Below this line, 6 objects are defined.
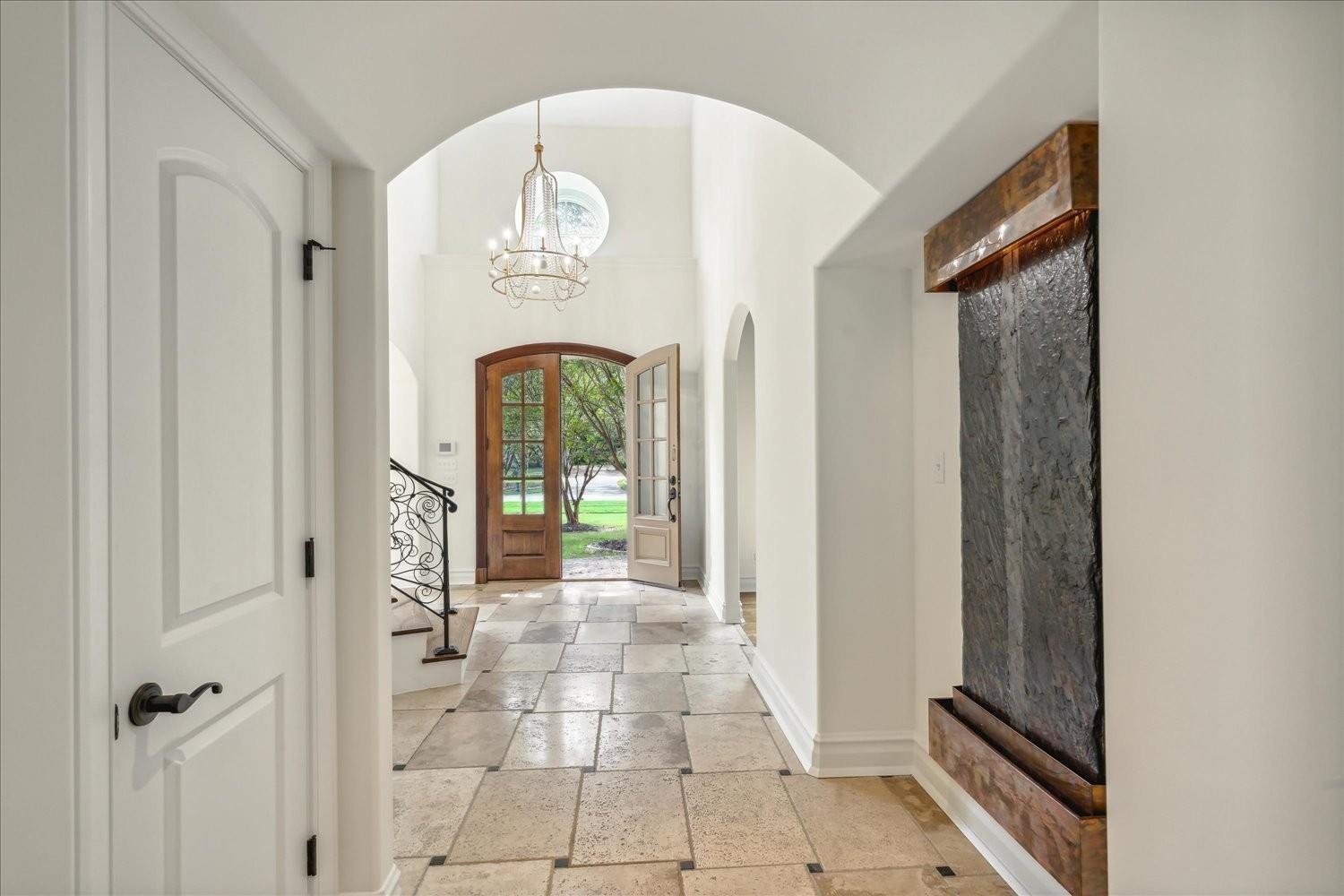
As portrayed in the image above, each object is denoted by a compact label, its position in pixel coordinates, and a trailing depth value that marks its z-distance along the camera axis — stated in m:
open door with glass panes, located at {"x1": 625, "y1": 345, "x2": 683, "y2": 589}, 6.48
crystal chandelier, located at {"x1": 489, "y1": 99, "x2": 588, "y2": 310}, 5.56
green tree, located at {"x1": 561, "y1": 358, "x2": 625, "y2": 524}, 11.37
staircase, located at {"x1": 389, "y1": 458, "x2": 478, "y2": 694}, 3.91
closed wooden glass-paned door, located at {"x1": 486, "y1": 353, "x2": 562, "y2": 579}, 7.16
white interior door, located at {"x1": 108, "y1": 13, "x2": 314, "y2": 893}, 1.19
